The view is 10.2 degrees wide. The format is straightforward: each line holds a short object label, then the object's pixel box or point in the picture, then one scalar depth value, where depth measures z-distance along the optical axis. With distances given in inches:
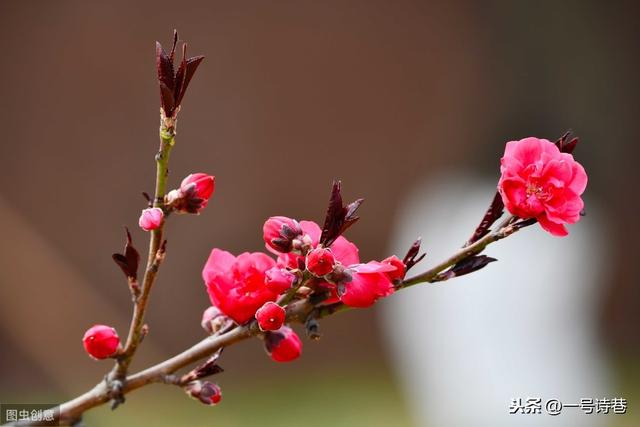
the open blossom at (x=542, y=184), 51.0
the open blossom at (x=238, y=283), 51.4
